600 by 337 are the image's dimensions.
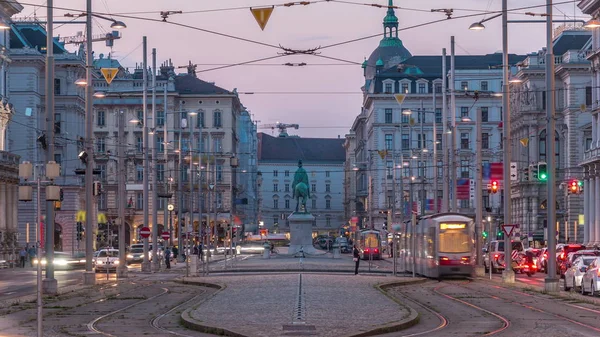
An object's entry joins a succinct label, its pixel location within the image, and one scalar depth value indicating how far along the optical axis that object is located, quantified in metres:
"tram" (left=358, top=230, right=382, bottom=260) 109.56
